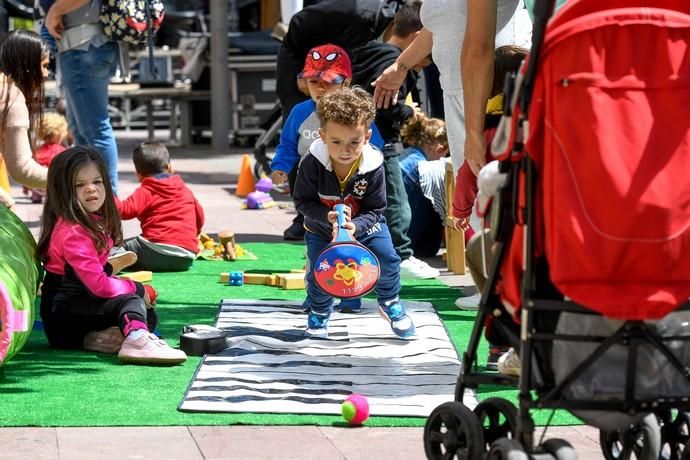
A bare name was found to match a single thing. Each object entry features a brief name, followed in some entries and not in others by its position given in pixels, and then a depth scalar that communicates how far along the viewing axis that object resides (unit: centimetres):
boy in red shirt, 1634
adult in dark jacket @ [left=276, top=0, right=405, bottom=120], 1700
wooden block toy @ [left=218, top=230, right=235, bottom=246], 1748
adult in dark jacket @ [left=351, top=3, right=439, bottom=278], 1523
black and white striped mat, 985
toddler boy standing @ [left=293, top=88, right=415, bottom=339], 1187
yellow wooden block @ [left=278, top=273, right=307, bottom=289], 1529
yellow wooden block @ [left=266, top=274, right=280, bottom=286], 1551
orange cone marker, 2514
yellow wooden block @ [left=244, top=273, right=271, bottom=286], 1558
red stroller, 682
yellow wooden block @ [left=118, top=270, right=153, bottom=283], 1555
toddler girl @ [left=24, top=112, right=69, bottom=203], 2327
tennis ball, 922
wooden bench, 3690
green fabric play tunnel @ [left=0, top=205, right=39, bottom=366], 1033
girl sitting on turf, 1150
